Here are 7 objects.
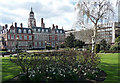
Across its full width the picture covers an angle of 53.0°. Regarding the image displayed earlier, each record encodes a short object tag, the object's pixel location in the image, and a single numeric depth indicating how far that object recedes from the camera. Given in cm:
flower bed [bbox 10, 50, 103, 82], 649
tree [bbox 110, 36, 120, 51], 2810
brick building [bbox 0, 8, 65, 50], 4397
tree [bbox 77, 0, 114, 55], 2069
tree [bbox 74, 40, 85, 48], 3505
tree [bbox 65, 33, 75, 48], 3486
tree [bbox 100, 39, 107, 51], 3114
